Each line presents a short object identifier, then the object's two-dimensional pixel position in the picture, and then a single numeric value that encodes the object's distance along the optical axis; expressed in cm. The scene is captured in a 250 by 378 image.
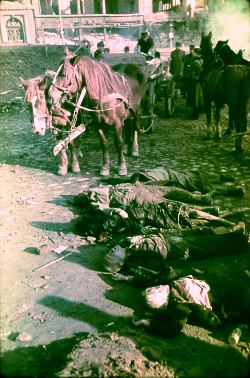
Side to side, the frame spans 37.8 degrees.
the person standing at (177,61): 1703
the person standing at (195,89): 1316
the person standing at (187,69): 1452
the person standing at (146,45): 1370
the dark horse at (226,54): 1020
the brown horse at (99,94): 690
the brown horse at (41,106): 730
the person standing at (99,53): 1384
